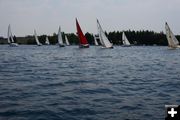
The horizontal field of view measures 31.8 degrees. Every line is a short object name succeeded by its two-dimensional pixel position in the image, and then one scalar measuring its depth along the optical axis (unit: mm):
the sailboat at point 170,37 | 78888
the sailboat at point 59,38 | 117238
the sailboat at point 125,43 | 141000
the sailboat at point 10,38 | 141575
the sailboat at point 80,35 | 83681
